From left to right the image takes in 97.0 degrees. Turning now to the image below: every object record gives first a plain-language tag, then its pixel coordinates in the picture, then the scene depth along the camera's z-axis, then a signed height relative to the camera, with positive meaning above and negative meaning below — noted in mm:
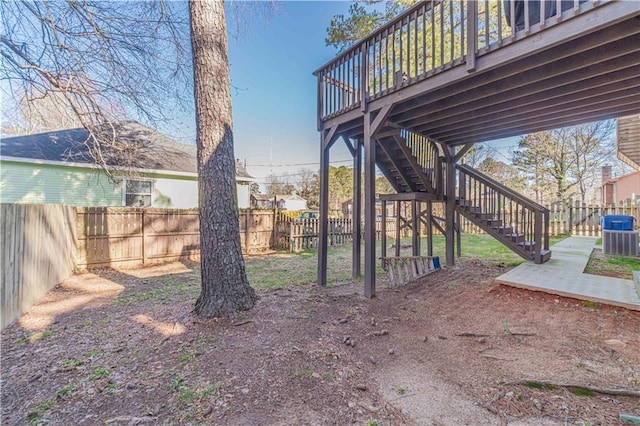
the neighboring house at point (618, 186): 17344 +1834
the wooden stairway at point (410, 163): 5957 +1158
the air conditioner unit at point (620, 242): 7023 -731
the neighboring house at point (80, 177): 7958 +1133
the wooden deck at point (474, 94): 2723 +1659
